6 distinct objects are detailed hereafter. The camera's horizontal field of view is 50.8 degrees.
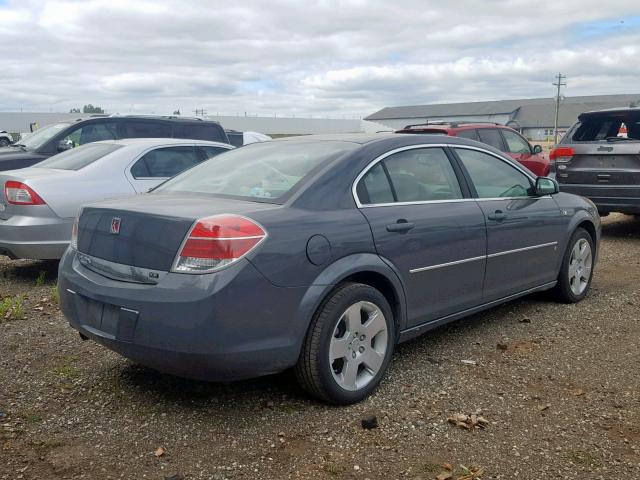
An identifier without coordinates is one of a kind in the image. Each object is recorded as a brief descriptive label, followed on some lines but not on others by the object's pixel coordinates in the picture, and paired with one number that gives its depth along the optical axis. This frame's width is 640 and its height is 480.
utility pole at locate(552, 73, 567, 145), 67.69
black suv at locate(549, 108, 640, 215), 8.83
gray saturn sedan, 3.38
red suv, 11.23
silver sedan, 6.47
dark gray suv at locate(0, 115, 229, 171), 9.61
